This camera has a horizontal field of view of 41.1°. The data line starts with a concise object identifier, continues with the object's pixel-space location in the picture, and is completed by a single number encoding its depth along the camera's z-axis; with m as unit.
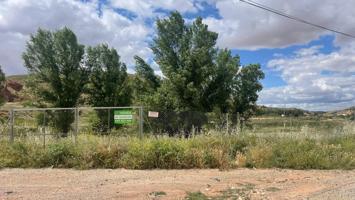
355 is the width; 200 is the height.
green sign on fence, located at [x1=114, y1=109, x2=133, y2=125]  17.23
